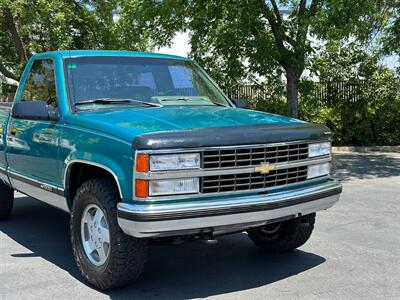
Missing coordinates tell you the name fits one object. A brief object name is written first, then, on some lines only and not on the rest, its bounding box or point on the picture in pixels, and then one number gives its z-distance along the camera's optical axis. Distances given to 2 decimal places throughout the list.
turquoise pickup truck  3.89
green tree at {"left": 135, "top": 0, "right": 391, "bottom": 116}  10.73
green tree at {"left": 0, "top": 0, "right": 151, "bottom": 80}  13.43
